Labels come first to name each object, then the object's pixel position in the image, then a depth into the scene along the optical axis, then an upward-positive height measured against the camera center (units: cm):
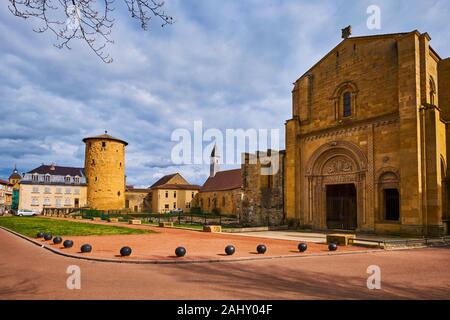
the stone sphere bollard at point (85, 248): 1252 -211
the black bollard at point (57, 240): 1504 -216
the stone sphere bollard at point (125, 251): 1165 -205
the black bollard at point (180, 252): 1184 -208
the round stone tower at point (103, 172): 6366 +396
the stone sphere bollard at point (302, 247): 1356 -214
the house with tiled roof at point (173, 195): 7694 -39
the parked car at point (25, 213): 5541 -356
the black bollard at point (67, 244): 1383 -215
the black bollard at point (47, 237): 1697 -229
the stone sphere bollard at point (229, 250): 1257 -213
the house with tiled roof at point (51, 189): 6344 +62
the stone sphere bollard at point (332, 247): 1406 -221
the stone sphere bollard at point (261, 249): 1302 -215
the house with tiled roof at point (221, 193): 6438 +14
